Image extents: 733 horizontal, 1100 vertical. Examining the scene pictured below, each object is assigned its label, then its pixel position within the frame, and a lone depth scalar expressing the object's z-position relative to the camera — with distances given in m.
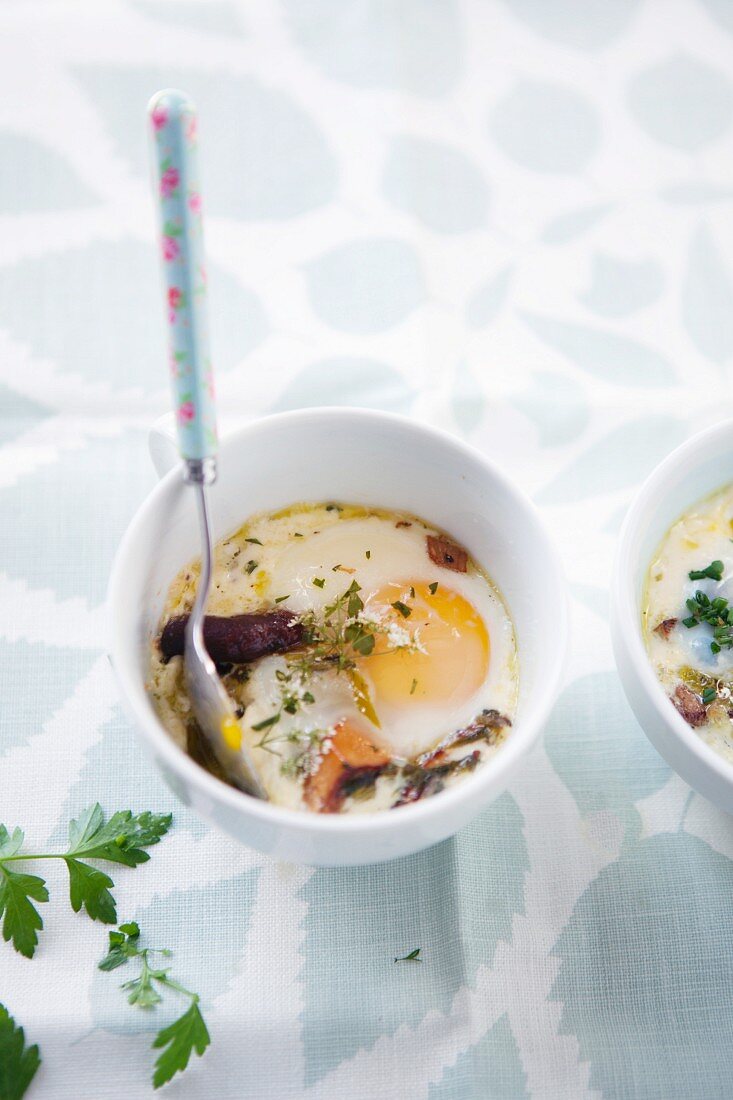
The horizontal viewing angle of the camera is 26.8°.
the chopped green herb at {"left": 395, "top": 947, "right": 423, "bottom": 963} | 0.42
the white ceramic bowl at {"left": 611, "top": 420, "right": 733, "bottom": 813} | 0.40
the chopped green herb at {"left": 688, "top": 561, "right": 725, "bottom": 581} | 0.44
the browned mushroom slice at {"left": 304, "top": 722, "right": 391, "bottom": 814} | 0.40
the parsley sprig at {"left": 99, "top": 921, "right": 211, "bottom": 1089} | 0.40
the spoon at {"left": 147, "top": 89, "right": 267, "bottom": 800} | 0.33
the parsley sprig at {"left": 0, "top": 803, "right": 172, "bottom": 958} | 0.42
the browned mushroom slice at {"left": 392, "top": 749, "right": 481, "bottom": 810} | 0.40
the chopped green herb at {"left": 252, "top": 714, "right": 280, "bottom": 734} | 0.41
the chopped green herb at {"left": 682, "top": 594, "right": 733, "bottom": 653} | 0.43
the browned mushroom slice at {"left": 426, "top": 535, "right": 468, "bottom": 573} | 0.44
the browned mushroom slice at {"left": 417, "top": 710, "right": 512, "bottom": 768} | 0.41
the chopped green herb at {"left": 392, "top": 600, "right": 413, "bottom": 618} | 0.43
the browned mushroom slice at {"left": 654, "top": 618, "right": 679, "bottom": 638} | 0.44
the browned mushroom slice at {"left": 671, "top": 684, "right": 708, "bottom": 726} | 0.42
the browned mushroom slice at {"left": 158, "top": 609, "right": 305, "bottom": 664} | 0.41
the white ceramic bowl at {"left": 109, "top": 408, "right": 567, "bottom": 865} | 0.37
